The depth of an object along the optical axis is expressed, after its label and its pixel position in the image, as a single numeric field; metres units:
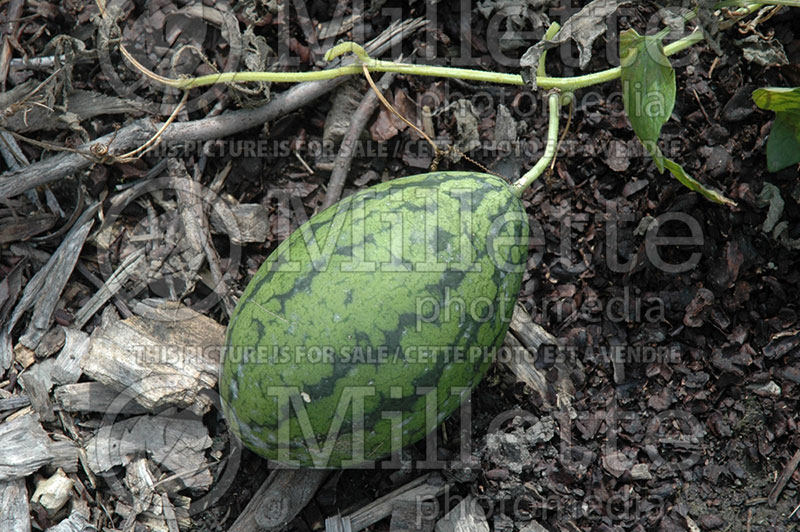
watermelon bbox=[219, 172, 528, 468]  1.75
